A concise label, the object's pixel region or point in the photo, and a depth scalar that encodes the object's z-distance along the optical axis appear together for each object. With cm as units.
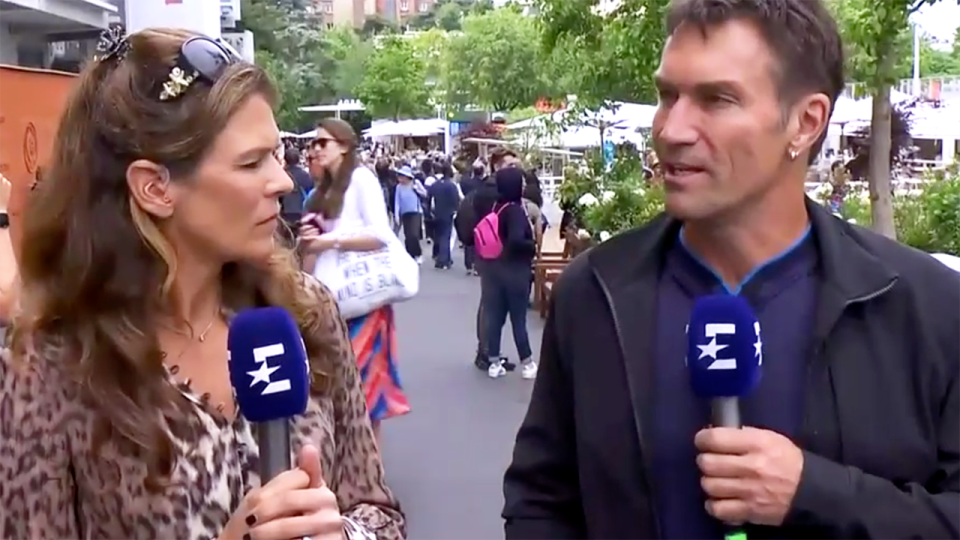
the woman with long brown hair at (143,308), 218
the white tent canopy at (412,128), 5522
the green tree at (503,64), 4122
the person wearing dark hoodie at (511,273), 1177
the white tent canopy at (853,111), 2177
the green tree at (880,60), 813
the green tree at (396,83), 6219
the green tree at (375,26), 10343
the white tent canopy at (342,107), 6273
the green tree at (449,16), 10094
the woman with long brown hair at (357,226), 711
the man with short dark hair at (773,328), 219
